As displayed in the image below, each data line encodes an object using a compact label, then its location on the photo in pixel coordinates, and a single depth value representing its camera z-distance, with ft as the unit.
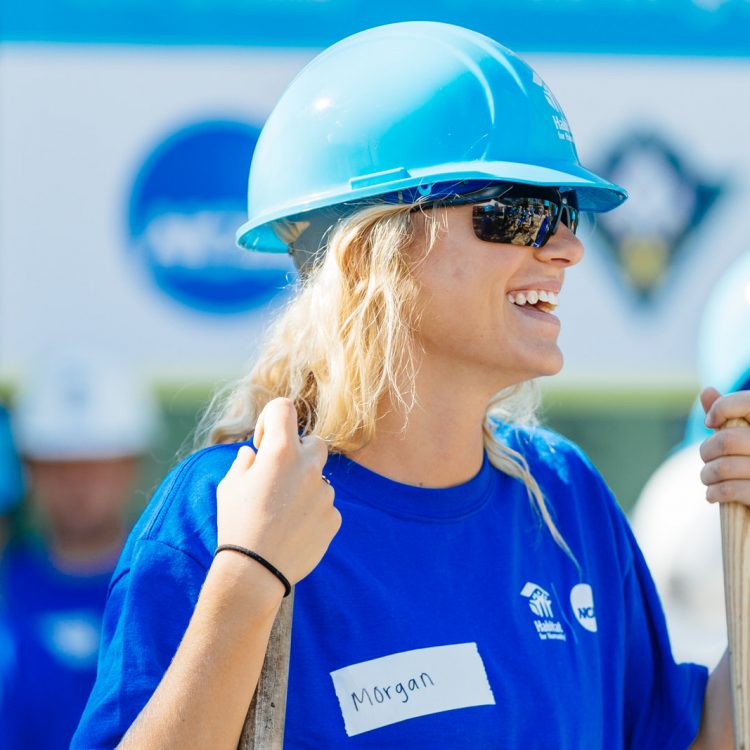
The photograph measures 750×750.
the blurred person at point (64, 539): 24.68
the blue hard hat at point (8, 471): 28.43
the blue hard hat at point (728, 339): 16.49
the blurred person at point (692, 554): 18.54
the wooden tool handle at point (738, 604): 11.78
